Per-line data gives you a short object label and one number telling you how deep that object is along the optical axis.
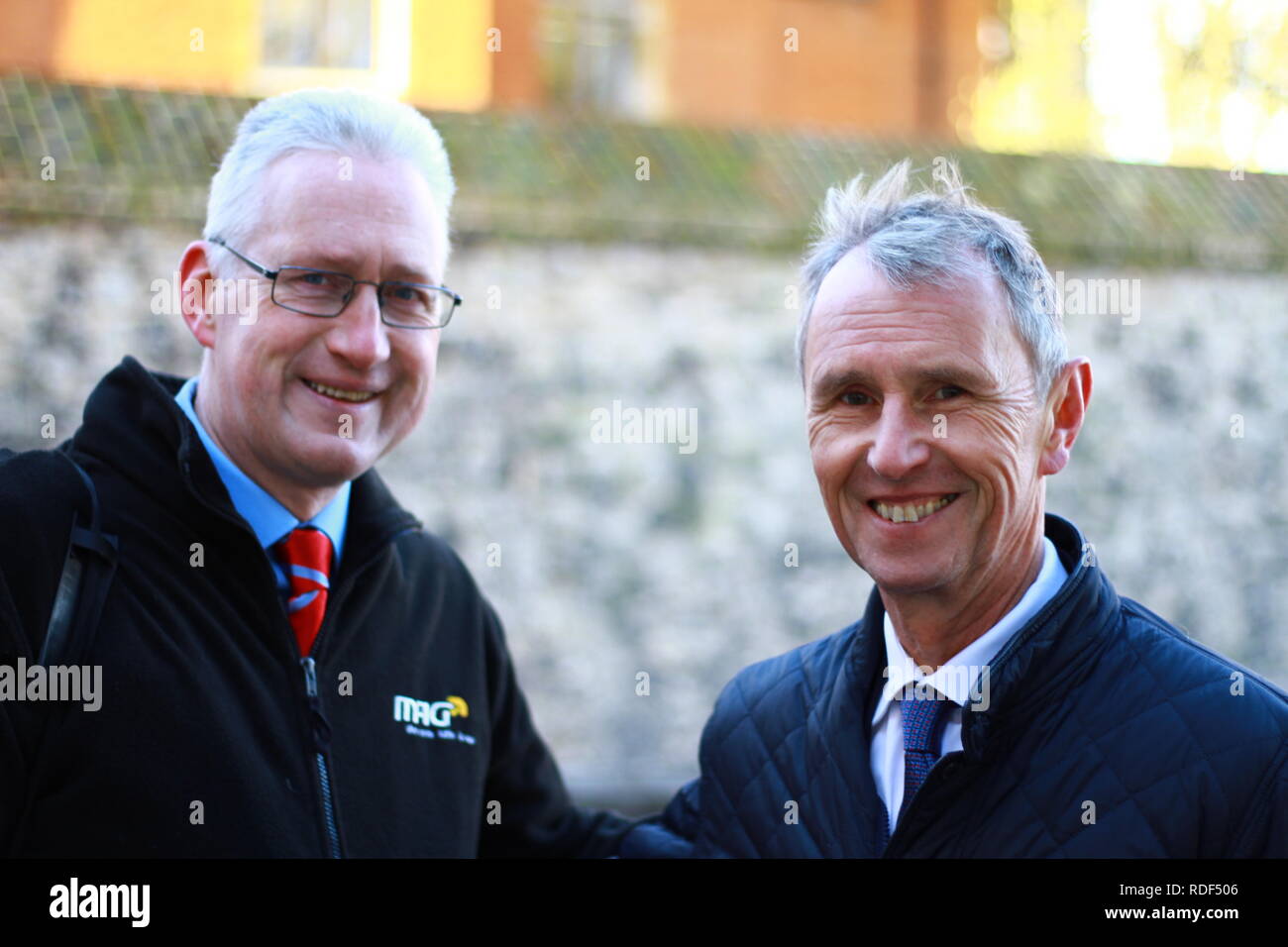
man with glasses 2.38
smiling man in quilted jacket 2.20
